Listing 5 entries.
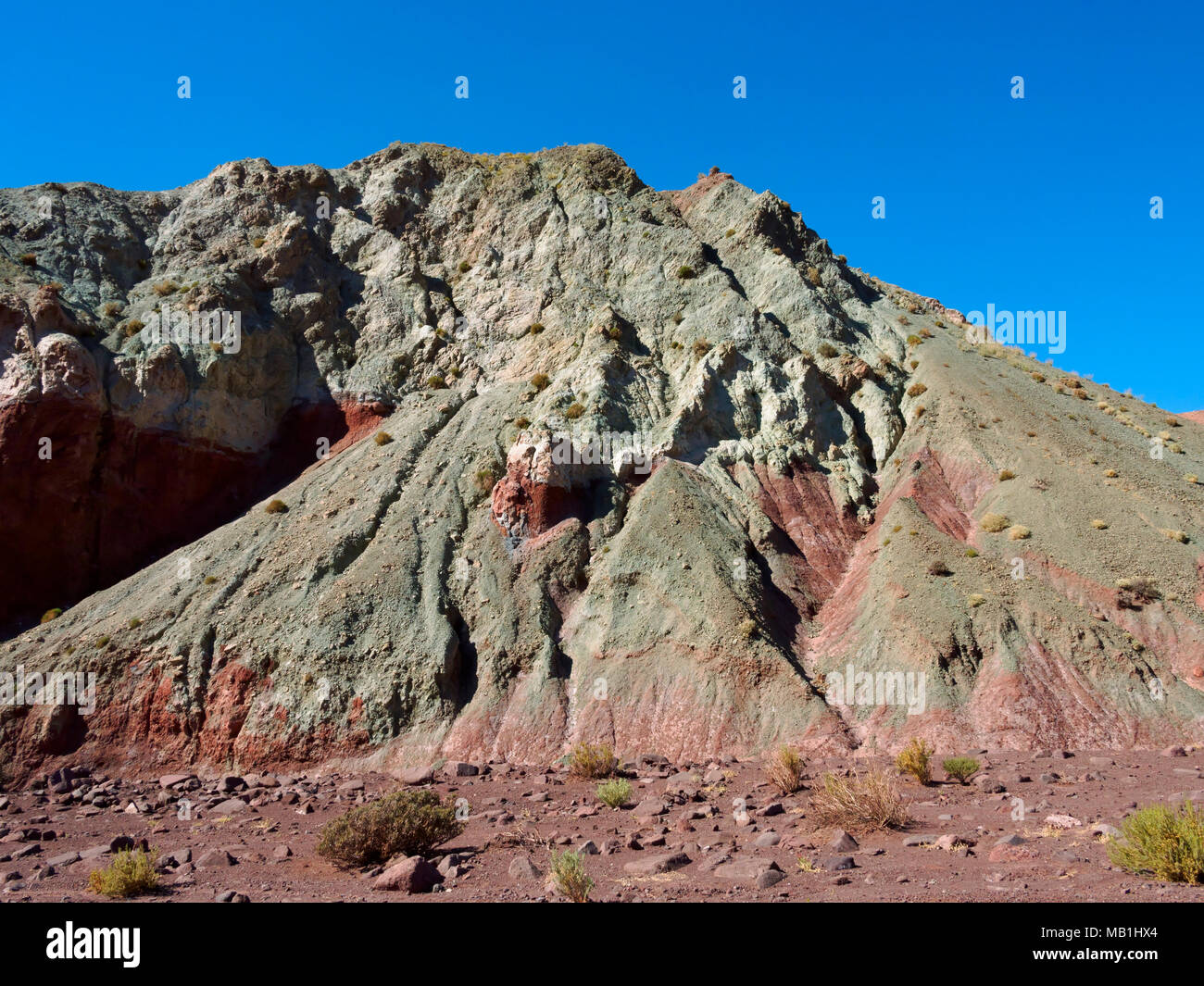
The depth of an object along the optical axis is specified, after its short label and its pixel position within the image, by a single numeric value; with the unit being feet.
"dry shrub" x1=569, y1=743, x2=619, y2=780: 63.26
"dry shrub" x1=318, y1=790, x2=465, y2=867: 41.83
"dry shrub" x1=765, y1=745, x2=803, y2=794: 54.29
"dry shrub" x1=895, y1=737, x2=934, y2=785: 54.70
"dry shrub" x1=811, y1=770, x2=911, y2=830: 41.37
